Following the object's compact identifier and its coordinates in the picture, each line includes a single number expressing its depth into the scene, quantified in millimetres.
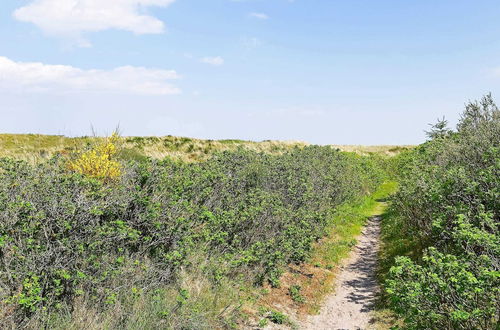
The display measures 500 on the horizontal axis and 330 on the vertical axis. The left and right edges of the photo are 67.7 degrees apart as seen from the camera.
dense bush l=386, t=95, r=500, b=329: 5957
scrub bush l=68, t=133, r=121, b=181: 12125
